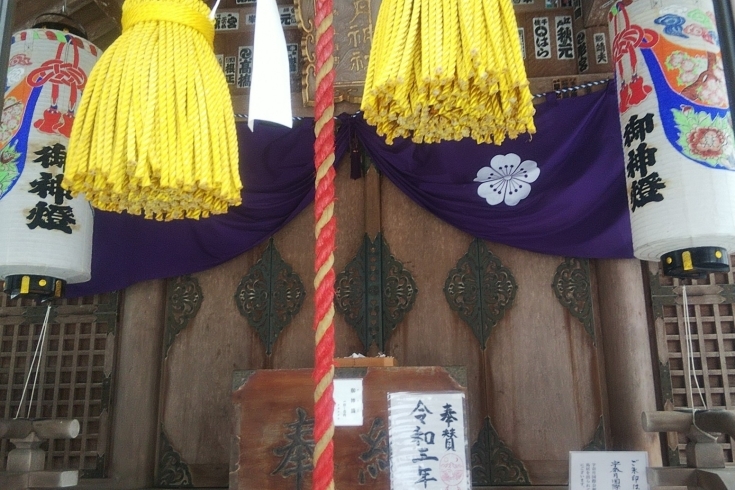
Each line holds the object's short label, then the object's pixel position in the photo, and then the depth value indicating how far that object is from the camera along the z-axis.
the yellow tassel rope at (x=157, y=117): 1.68
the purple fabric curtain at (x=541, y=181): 3.39
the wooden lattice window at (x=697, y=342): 3.40
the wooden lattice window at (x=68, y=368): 3.65
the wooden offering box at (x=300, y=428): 2.92
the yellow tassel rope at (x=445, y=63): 1.60
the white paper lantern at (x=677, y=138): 2.67
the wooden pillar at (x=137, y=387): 3.50
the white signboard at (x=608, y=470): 3.07
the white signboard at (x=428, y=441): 2.86
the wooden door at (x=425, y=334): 3.46
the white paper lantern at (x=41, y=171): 2.95
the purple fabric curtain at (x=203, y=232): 3.64
